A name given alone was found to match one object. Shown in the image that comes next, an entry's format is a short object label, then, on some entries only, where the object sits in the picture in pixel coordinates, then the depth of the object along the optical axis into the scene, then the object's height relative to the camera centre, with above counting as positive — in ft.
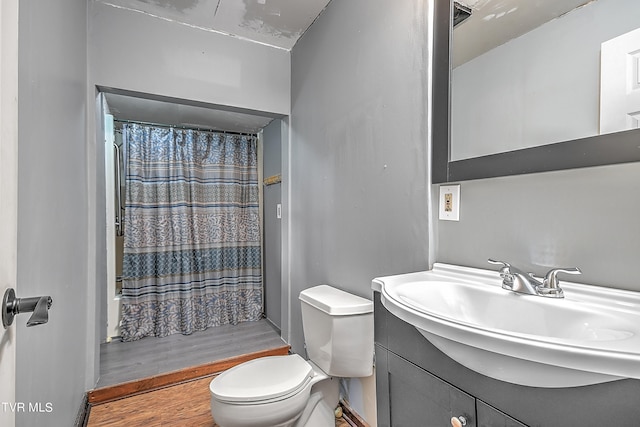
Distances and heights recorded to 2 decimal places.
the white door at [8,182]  1.73 +0.18
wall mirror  2.60 +1.27
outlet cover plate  3.81 +0.11
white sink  1.62 -0.80
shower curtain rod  9.25 +2.74
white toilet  4.36 -2.57
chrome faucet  2.60 -0.63
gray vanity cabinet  1.61 -1.24
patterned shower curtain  9.05 -0.63
